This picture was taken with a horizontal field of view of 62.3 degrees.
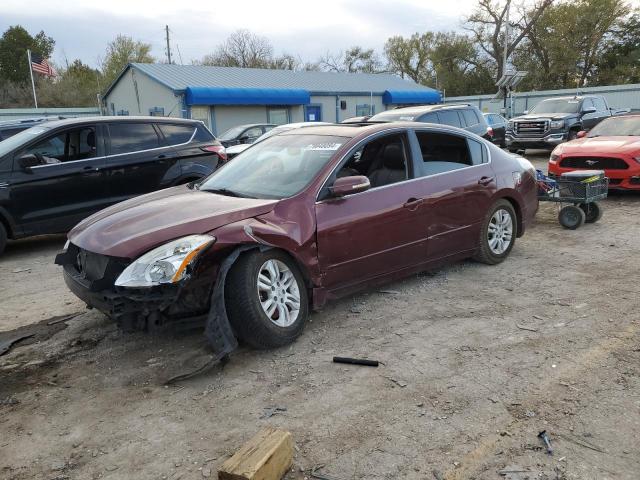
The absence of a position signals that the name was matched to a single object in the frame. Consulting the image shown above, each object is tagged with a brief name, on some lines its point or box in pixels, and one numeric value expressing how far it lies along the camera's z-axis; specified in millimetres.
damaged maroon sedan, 3652
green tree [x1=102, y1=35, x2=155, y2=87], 49562
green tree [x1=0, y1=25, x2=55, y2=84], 48000
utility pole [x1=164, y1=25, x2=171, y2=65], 53812
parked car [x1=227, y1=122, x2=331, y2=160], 10279
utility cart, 7473
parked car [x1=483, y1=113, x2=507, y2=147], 18141
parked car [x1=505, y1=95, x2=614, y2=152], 17062
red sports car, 9281
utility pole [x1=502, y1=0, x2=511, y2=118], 24133
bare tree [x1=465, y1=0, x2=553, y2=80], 44000
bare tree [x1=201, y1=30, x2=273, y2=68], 54281
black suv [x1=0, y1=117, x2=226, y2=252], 7195
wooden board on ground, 2361
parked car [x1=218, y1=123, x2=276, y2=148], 16125
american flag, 27906
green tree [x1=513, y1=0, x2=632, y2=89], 41406
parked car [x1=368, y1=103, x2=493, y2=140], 10566
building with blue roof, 24312
